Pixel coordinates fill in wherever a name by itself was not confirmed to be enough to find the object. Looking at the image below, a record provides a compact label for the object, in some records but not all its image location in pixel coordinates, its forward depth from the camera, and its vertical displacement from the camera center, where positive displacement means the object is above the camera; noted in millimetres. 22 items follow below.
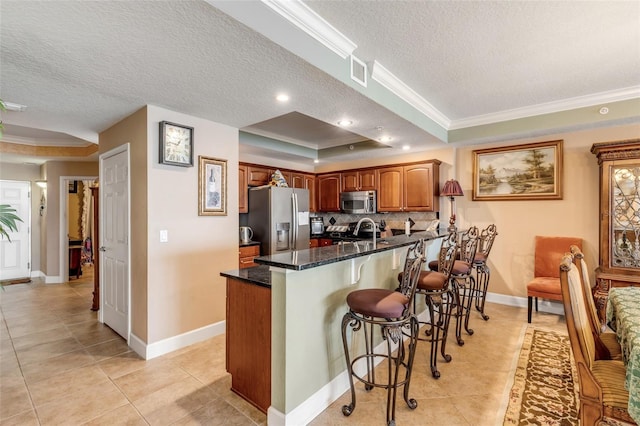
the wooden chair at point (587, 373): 1391 -813
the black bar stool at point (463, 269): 2988 -601
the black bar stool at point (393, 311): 1812 -605
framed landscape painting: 3990 +554
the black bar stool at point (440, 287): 2455 -622
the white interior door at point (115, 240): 3176 -319
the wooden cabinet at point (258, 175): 4793 +605
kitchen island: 1813 -781
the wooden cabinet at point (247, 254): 3980 -579
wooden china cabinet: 3203 -68
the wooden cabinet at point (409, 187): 4660 +394
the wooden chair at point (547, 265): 3588 -718
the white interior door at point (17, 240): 5941 -551
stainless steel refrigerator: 4215 -91
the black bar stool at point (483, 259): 3715 -593
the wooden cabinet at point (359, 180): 5324 +579
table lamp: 4461 +305
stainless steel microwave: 5262 +175
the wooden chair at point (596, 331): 1811 -765
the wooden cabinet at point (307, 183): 5688 +570
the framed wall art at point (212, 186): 3256 +290
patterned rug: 1951 -1340
